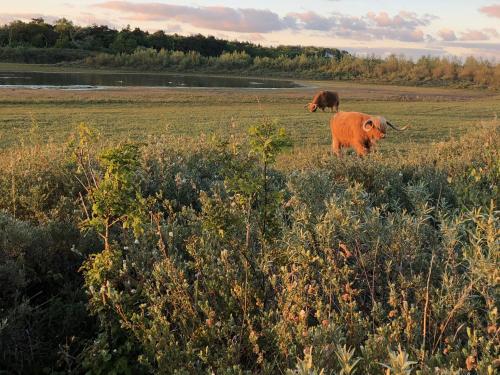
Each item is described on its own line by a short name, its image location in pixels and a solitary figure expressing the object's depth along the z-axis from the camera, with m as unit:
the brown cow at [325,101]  33.53
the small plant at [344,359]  2.06
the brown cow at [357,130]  13.68
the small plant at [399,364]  2.02
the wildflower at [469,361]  2.38
